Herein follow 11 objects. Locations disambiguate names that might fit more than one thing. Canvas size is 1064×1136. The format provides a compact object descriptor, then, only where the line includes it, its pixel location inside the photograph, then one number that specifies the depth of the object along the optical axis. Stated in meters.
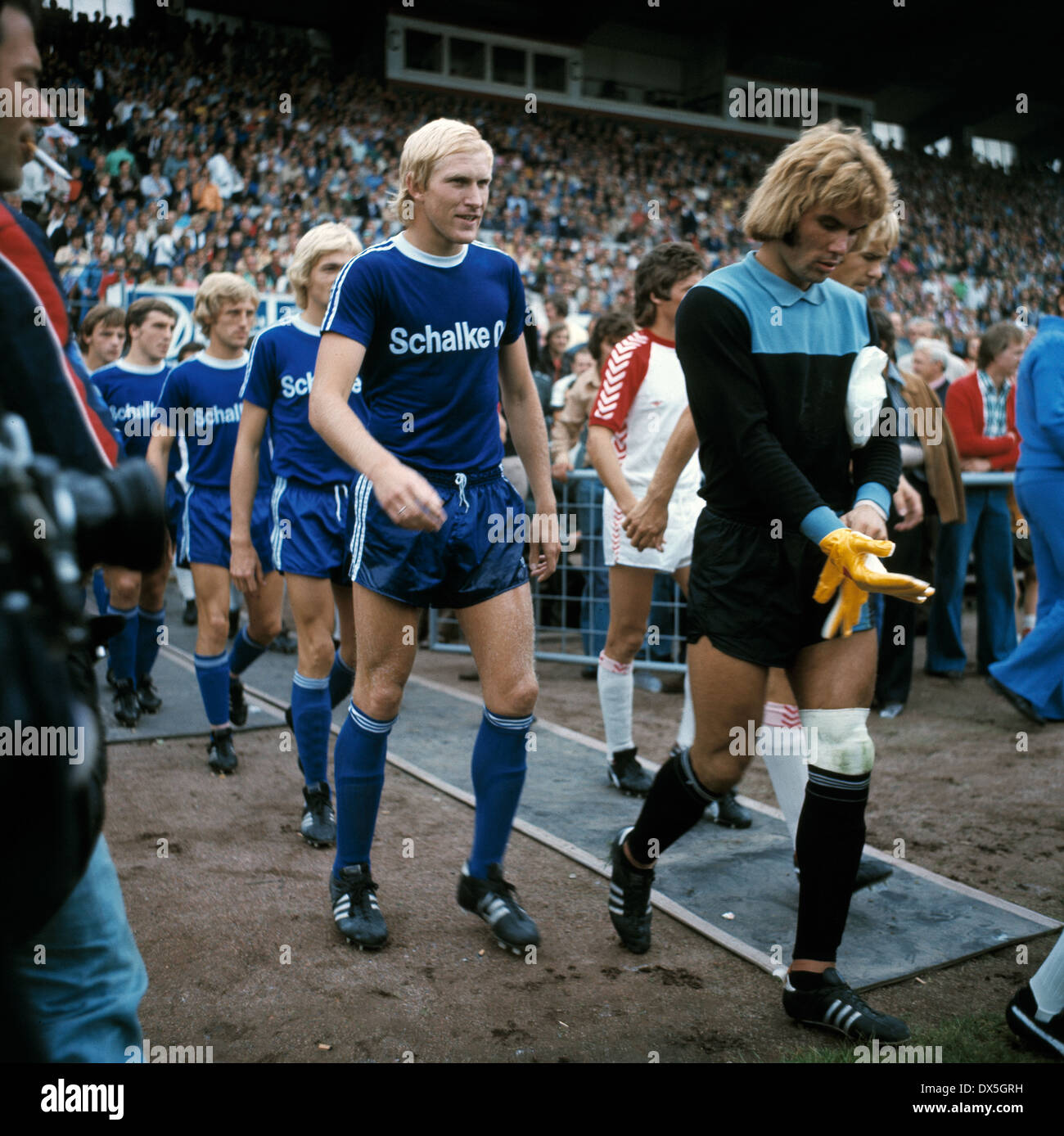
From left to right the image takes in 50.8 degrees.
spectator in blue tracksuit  5.55
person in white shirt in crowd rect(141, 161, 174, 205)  17.05
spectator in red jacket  7.43
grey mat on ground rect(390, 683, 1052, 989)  3.19
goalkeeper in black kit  2.69
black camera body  1.07
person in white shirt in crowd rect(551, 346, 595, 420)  9.40
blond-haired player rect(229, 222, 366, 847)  4.25
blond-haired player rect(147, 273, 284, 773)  5.13
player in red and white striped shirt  4.57
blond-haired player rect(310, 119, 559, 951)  3.06
